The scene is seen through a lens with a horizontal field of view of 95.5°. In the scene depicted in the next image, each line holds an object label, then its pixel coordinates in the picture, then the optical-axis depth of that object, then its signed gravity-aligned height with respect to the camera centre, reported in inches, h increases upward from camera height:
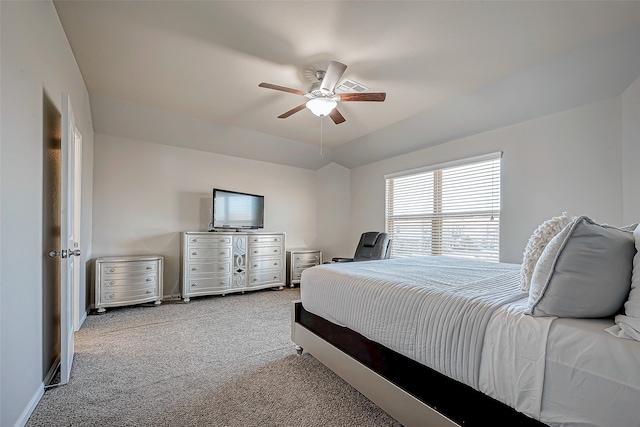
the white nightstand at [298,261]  209.2 -36.6
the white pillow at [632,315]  35.2 -13.1
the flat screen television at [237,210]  179.0 +0.9
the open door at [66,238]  75.9 -7.1
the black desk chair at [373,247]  172.4 -21.5
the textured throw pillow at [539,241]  51.2 -5.1
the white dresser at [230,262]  165.5 -31.3
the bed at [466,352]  35.6 -22.5
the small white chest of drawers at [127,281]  140.1 -35.3
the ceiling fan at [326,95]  99.1 +43.3
